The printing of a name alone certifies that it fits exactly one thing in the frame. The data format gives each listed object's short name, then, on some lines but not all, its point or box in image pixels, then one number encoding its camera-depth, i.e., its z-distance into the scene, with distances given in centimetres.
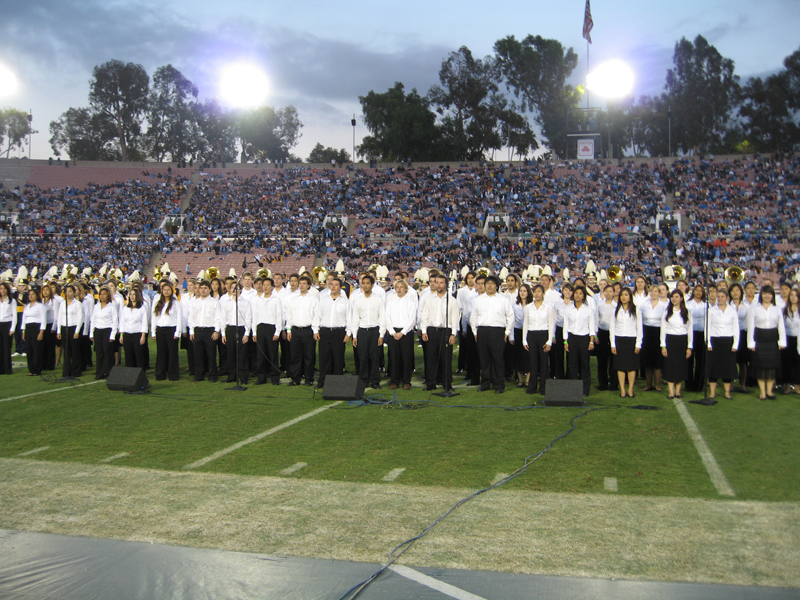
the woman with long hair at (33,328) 1245
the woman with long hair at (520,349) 1095
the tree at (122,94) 6500
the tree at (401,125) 5534
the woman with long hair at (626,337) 982
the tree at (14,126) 7609
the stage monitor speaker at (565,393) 898
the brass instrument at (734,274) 1075
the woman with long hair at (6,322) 1238
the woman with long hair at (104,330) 1204
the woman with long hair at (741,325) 995
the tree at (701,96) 6088
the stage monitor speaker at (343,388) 961
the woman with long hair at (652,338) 1005
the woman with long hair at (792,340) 984
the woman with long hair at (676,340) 962
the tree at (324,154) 7162
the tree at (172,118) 6825
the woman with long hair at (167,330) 1163
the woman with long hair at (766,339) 962
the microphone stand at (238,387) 1071
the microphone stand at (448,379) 1001
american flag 4300
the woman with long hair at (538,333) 997
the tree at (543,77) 6128
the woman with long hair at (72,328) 1248
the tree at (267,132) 7256
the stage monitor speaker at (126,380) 1050
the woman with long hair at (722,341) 952
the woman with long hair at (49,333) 1257
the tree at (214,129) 7112
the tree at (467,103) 5969
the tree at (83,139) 6844
